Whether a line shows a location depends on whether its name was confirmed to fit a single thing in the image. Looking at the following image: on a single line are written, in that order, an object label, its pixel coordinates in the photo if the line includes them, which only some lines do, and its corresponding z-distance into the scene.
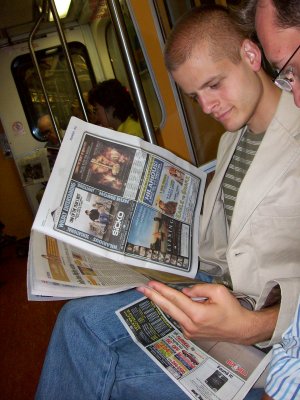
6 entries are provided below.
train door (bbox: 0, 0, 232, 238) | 3.79
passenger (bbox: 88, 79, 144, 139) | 2.36
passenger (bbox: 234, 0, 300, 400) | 0.57
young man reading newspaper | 0.70
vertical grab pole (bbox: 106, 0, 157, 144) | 0.89
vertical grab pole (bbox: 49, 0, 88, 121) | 1.13
